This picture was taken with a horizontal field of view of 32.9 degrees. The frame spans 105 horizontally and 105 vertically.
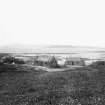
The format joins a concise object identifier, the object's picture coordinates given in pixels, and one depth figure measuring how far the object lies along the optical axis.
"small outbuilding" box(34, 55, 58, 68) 37.06
